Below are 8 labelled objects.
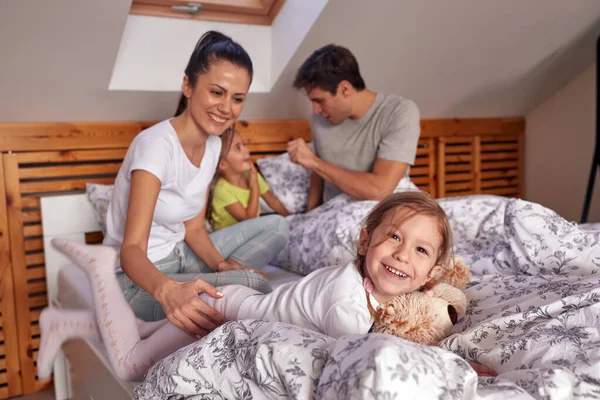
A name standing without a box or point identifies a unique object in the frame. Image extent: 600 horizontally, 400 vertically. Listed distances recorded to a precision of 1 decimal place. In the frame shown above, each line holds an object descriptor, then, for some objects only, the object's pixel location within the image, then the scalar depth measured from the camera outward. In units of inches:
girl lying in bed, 42.6
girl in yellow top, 85.1
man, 80.5
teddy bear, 42.3
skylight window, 89.4
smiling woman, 52.2
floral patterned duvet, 27.2
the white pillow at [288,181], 97.2
